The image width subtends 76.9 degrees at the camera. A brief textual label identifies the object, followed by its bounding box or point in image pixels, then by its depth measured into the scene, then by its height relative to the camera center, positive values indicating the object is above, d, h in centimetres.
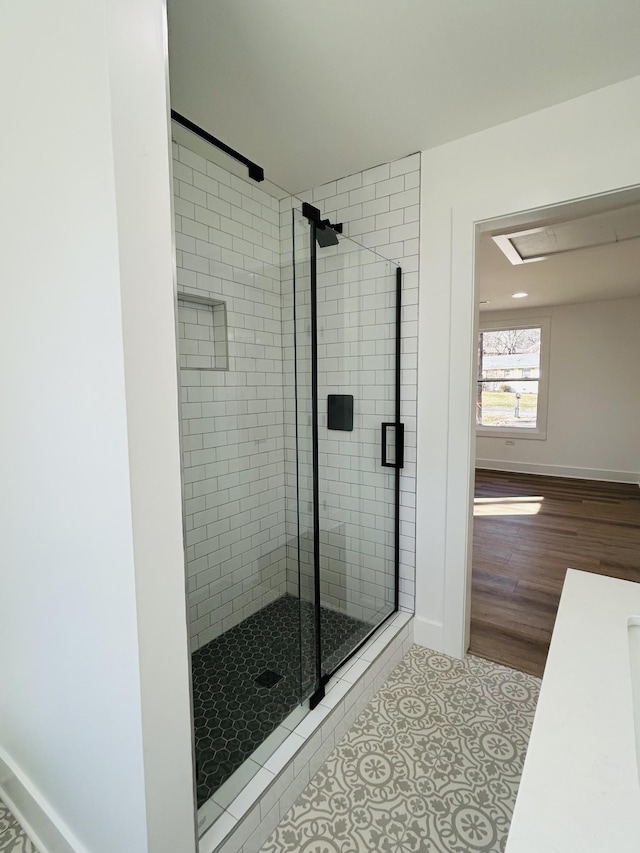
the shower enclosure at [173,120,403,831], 186 -25
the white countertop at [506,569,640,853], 56 -61
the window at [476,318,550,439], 625 +12
